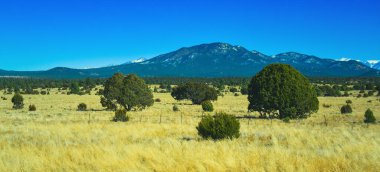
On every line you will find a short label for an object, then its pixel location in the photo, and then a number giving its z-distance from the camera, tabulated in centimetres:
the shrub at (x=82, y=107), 4631
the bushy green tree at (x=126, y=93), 4459
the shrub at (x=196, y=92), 6094
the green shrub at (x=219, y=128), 1788
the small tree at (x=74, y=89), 9539
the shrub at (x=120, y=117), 3072
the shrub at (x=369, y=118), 3152
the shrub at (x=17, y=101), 4859
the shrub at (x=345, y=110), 4196
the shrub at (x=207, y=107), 4502
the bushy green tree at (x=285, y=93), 3369
